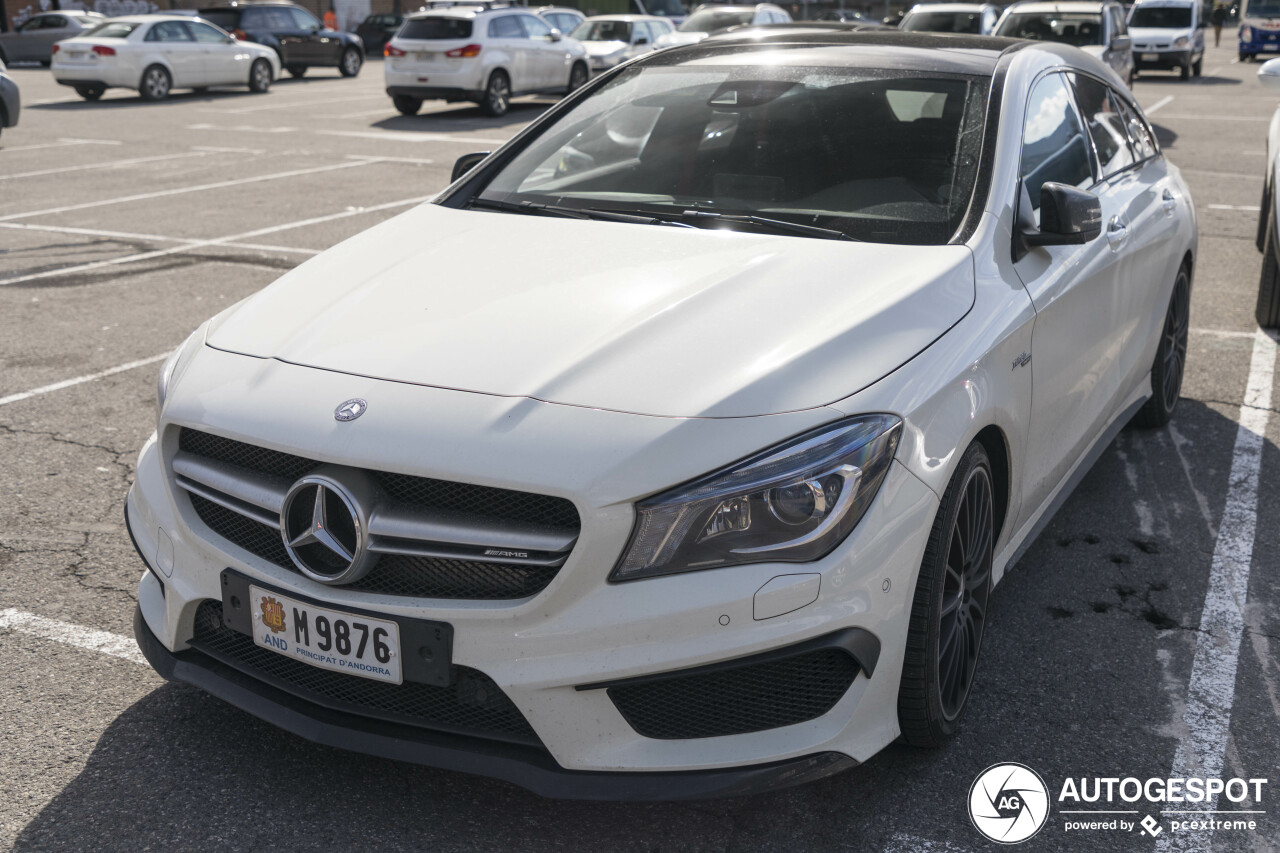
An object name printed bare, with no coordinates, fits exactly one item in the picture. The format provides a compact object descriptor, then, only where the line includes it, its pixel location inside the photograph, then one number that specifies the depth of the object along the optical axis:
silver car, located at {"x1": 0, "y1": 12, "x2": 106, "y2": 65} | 30.03
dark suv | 28.11
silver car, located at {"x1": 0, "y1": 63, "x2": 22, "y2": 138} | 14.29
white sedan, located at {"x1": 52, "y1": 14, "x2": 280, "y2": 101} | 21.05
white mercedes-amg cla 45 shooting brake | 2.30
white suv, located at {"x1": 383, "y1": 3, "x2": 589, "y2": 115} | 18.92
